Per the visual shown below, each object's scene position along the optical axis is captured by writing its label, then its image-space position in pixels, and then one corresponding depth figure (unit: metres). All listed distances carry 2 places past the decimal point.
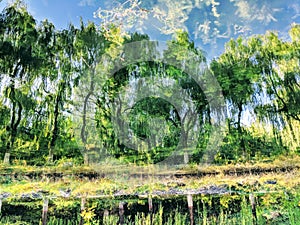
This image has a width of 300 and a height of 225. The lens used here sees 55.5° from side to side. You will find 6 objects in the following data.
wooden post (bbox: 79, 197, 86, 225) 4.12
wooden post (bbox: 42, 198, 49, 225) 3.90
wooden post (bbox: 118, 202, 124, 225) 4.11
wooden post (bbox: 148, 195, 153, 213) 4.28
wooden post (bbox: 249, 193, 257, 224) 4.09
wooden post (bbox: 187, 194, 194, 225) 4.00
